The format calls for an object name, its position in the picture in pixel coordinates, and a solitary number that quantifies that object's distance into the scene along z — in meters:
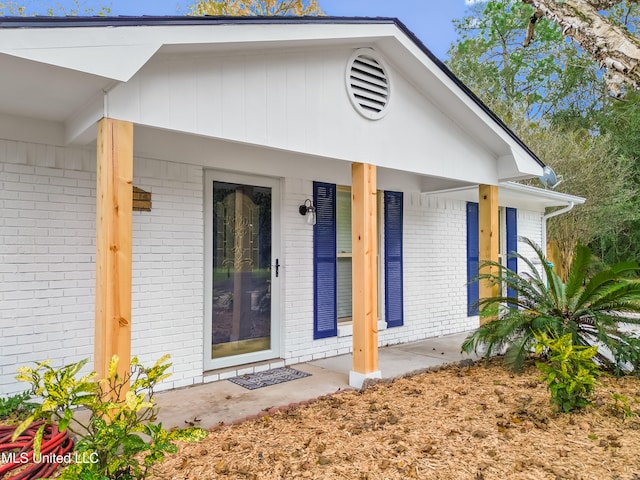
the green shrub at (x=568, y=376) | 3.26
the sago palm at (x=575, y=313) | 4.60
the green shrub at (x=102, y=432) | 1.82
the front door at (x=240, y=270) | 4.63
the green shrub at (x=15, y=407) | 3.16
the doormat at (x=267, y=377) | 4.34
